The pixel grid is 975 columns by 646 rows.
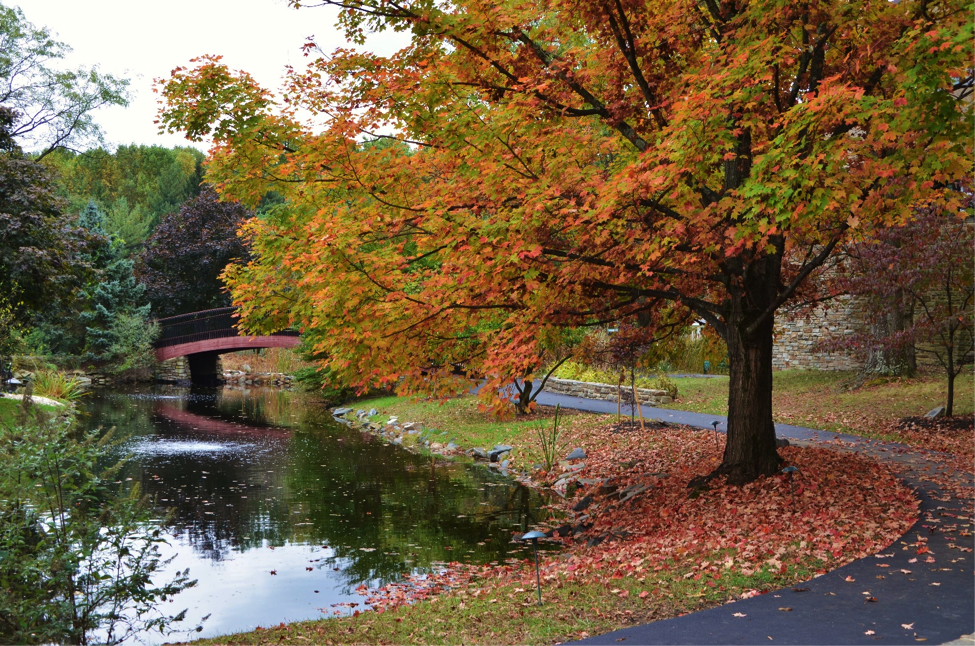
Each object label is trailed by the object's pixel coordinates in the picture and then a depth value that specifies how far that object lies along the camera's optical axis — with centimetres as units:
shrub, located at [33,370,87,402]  2177
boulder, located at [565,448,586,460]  1370
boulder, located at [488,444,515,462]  1540
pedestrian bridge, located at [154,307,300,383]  3297
